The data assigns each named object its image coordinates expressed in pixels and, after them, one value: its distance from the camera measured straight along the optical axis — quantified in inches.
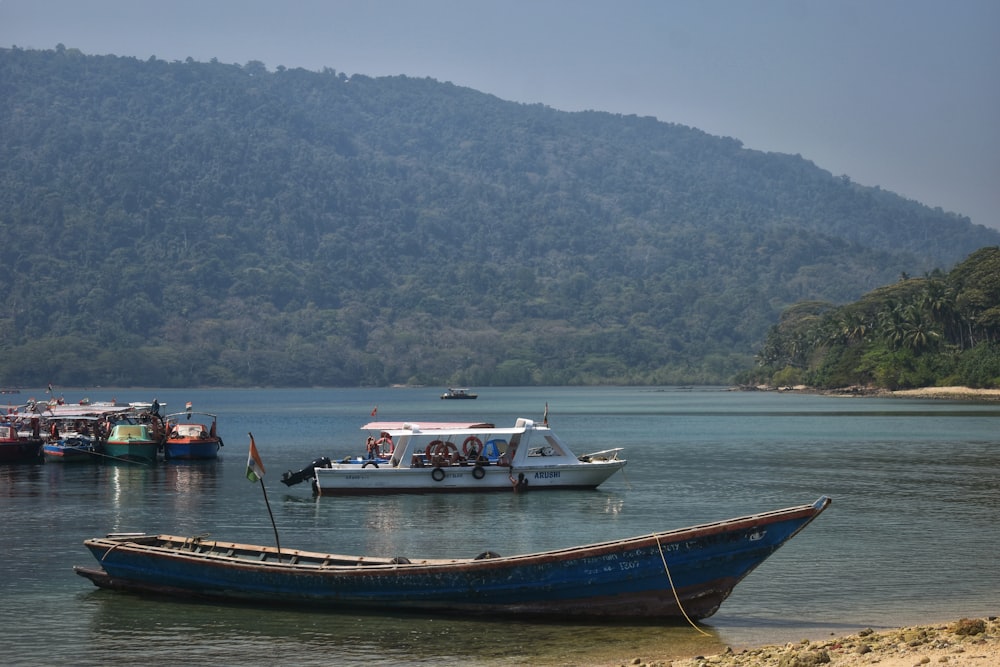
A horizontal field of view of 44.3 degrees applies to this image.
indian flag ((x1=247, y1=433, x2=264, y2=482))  1031.7
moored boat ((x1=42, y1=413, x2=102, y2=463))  2864.2
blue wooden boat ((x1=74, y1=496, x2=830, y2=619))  931.3
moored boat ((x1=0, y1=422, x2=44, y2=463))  2706.7
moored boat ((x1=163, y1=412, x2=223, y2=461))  2843.5
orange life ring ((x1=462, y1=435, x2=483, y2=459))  2005.4
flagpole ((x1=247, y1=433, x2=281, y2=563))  1027.3
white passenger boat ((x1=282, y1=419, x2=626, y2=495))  1975.9
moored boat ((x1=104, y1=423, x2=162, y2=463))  2758.4
